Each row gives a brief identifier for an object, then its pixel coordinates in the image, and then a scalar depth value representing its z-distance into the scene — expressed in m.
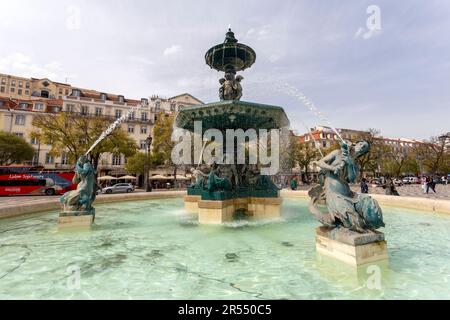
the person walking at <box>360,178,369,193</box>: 19.11
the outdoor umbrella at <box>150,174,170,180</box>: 43.61
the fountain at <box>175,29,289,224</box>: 8.99
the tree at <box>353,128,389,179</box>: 46.12
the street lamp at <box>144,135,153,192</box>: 24.27
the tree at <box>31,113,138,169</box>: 29.47
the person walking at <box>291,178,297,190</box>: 25.31
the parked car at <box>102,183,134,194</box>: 32.41
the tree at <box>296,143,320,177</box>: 52.88
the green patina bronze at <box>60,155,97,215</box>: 7.30
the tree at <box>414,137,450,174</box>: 51.78
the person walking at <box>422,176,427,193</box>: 23.87
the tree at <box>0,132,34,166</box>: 37.66
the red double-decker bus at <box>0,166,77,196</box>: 25.55
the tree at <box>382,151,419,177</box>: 59.09
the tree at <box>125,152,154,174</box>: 42.03
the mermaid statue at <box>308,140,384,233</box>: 4.25
